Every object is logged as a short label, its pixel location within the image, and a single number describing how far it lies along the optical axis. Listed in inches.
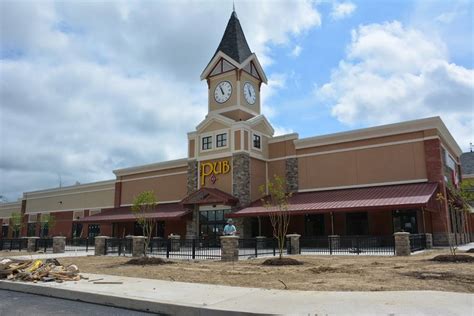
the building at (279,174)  1047.6
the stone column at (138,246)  842.2
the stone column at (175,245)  864.3
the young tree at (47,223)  1899.0
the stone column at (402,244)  740.6
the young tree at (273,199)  724.0
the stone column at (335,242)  913.5
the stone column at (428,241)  916.6
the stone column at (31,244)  1120.2
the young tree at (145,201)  821.2
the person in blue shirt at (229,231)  767.1
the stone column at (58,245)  1077.8
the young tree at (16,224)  1925.8
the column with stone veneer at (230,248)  708.7
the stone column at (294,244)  848.3
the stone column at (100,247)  944.9
